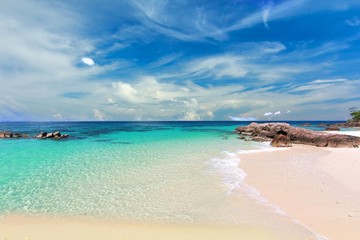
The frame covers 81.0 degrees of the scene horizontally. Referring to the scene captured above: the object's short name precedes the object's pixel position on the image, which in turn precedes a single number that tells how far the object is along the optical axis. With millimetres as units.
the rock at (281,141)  28844
